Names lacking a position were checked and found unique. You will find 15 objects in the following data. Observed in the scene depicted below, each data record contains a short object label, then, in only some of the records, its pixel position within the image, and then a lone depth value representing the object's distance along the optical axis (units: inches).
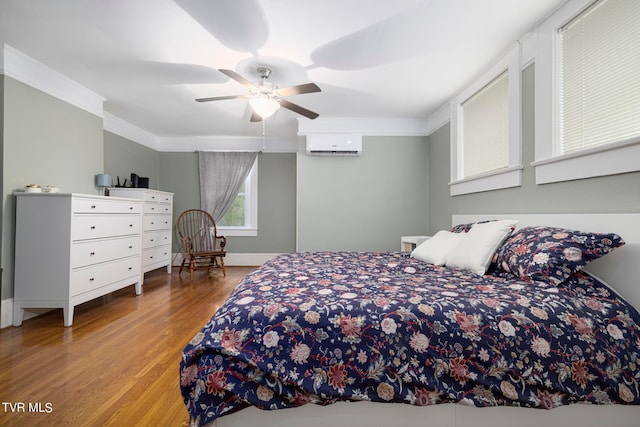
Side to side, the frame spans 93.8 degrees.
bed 45.7
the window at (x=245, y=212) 224.5
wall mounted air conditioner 170.6
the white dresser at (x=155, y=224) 169.9
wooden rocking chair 211.0
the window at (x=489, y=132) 97.0
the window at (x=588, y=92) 63.2
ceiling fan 104.0
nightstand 143.5
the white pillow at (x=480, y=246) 76.8
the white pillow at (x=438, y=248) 92.0
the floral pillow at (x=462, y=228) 102.6
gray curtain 219.0
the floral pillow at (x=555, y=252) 58.3
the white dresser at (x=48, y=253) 104.9
